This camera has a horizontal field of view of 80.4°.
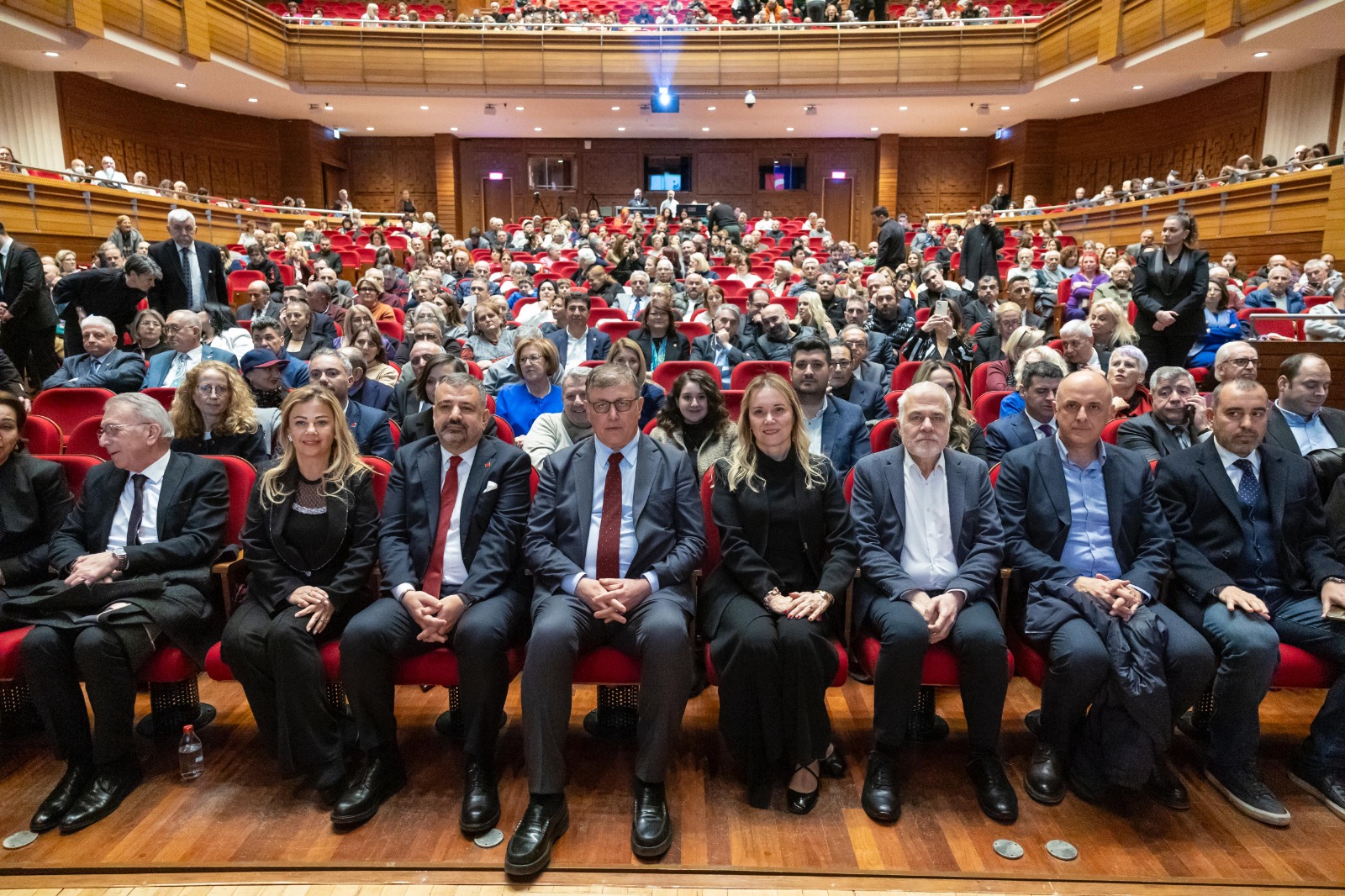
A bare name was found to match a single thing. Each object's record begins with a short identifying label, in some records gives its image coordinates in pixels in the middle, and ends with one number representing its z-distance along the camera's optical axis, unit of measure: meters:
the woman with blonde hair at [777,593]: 1.90
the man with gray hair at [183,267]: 4.43
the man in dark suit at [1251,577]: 1.92
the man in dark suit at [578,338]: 4.20
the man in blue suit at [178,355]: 3.46
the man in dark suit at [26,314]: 4.12
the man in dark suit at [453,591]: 1.88
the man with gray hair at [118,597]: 1.91
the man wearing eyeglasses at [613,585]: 1.82
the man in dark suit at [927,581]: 1.90
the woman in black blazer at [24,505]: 2.11
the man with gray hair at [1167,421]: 2.50
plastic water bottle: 2.04
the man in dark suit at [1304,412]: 2.49
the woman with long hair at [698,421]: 2.54
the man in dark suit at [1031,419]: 2.60
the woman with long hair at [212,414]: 2.54
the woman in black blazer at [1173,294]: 3.83
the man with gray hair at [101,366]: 3.40
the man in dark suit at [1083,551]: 1.90
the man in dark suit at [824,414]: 2.71
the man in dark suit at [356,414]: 2.82
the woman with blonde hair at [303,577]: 1.91
